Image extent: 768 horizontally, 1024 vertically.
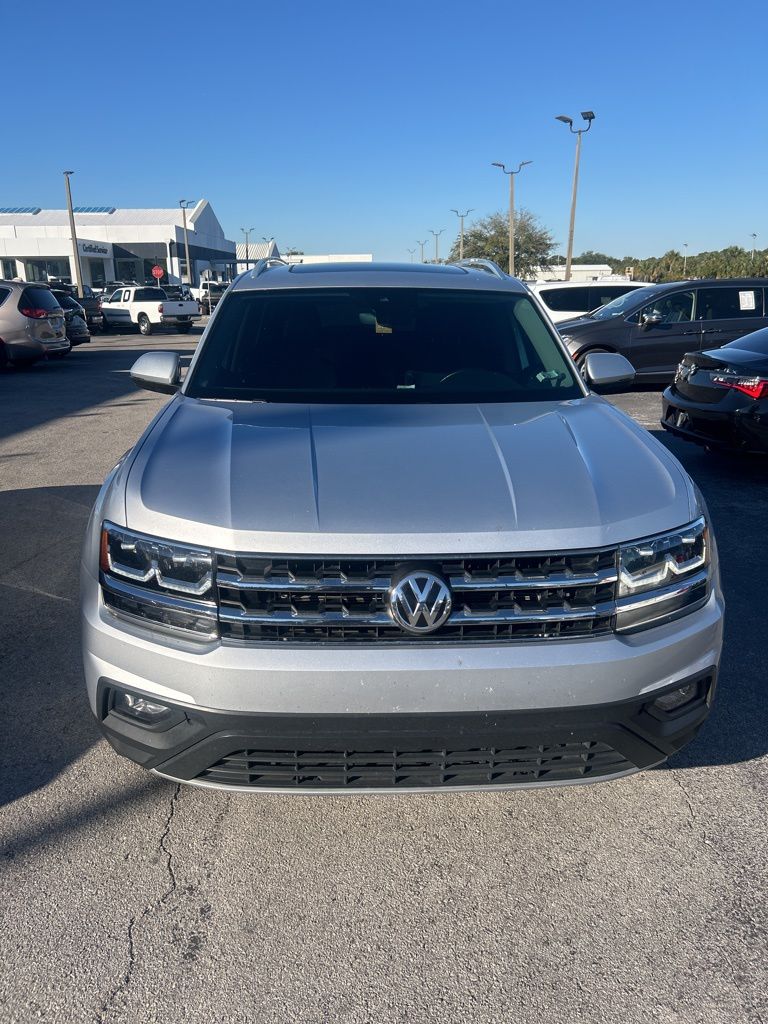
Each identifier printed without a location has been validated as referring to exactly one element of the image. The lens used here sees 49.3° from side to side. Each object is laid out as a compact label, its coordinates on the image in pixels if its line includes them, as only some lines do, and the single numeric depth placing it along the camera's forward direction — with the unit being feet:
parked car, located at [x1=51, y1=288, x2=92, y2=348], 70.59
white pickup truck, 96.84
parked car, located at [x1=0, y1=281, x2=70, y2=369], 53.83
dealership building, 211.00
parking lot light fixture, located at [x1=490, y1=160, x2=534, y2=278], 128.60
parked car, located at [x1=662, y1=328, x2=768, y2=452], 22.53
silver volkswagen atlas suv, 7.23
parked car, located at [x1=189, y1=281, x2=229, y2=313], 141.08
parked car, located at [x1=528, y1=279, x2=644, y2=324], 57.21
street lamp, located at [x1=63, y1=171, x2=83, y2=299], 138.31
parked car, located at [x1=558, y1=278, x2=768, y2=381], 41.91
